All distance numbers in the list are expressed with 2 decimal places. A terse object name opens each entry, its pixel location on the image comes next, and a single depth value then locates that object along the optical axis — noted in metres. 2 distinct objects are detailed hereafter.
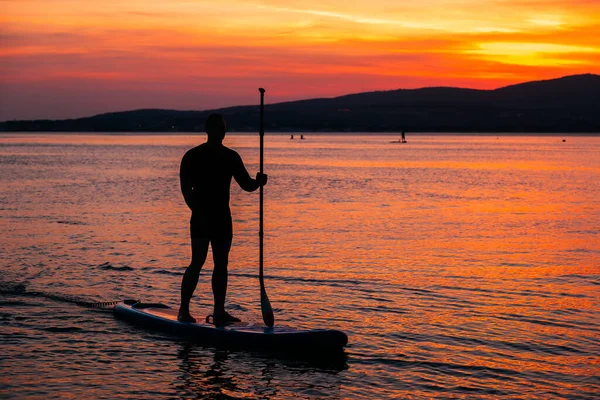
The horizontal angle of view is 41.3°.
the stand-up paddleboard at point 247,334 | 9.22
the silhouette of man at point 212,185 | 9.66
